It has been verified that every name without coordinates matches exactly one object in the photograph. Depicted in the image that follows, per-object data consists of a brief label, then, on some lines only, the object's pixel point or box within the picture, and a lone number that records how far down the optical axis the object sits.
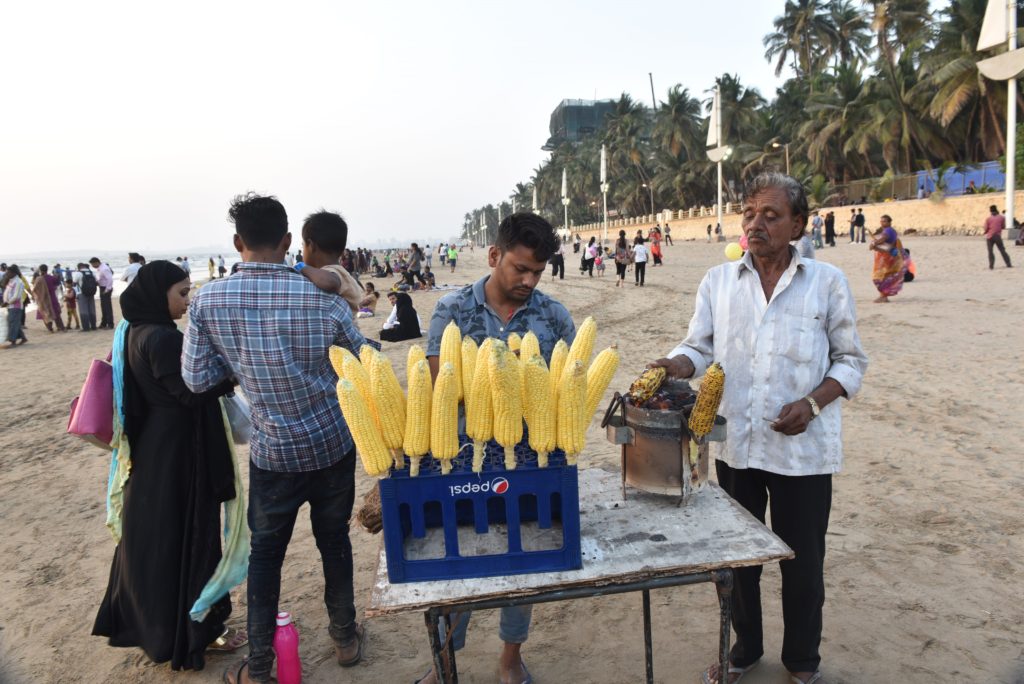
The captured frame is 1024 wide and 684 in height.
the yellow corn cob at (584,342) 2.15
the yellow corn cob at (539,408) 1.84
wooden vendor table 1.90
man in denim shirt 2.59
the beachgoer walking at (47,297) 17.19
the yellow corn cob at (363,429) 1.82
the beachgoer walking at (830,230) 27.69
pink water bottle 2.97
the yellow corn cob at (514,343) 2.45
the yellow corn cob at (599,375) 2.13
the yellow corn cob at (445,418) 1.83
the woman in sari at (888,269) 13.47
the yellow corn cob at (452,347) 2.17
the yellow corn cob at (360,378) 1.91
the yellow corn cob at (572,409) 1.85
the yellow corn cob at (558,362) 2.02
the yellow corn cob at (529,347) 2.14
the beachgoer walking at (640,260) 20.33
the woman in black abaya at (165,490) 3.01
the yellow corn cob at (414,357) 1.92
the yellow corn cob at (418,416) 1.83
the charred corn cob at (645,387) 2.48
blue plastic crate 1.89
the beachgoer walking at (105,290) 17.34
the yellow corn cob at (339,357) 2.03
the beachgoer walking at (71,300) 17.98
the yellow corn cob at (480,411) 1.86
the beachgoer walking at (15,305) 15.10
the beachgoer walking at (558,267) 25.43
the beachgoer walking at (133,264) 13.16
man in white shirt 2.58
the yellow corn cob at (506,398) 1.77
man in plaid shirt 2.62
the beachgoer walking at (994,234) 16.38
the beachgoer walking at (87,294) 16.80
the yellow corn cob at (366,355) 1.91
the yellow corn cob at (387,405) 1.84
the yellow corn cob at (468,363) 2.01
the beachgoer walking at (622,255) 21.14
